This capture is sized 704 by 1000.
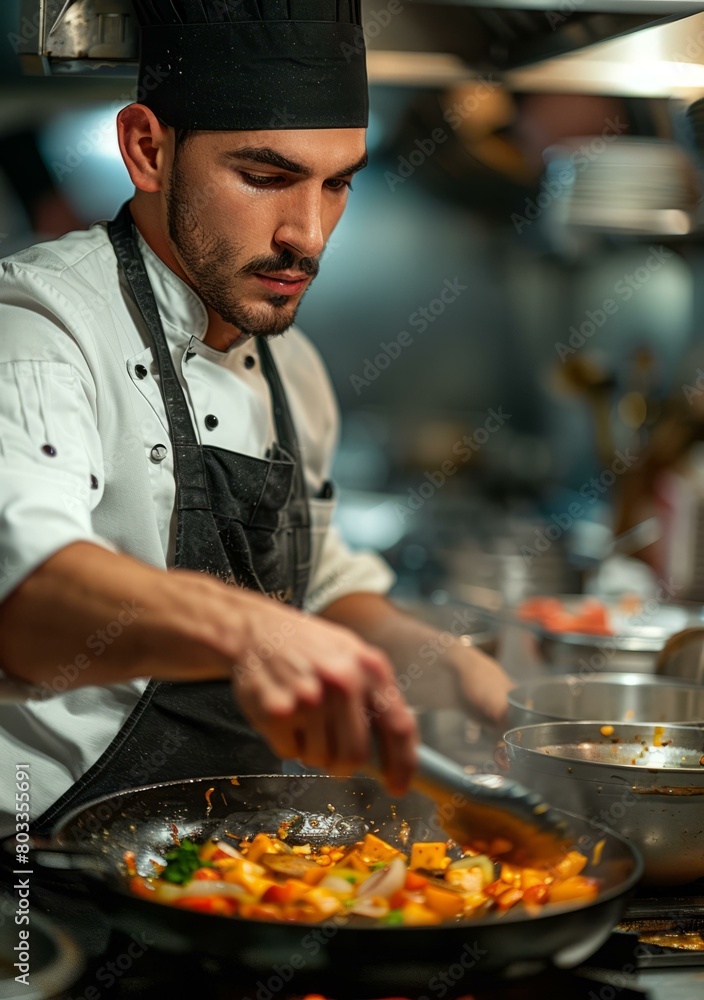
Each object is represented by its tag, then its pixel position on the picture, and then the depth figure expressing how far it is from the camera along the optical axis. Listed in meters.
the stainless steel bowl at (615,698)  1.35
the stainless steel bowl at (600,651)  1.77
